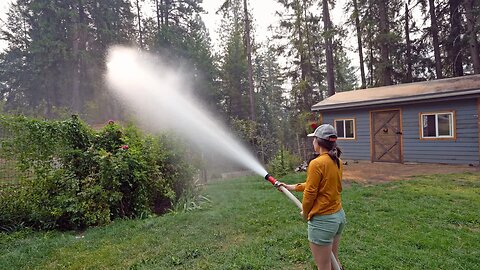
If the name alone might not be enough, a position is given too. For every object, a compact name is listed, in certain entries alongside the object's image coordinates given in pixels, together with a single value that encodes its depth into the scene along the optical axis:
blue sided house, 10.38
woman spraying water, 2.47
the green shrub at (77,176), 5.33
